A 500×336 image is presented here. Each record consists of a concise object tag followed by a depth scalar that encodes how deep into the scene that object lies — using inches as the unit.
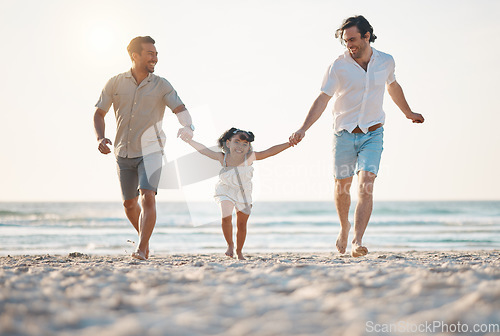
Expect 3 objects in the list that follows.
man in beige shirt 217.8
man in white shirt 213.8
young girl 228.8
